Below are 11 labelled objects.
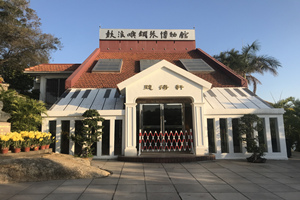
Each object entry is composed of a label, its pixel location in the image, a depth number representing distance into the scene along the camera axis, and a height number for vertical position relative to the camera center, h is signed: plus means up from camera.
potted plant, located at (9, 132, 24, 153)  7.41 -0.48
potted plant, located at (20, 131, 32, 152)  7.85 -0.52
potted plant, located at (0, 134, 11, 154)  7.09 -0.53
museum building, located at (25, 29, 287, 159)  10.46 +0.75
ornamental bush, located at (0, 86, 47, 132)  9.45 +0.76
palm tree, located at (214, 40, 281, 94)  22.32 +7.14
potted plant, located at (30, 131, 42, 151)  8.20 -0.52
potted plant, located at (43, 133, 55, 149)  8.93 -0.56
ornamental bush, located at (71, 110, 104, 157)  9.67 -0.34
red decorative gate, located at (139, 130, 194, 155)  11.15 -0.93
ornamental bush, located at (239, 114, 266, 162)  9.45 -0.57
